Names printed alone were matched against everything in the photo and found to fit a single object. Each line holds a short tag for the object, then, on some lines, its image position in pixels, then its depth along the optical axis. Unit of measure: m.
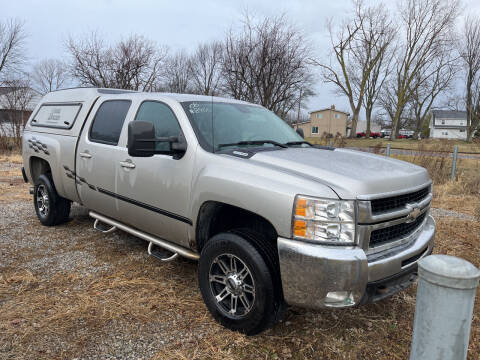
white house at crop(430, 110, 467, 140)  74.91
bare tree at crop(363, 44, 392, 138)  42.16
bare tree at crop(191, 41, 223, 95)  32.89
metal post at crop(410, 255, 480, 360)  1.48
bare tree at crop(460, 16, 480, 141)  35.25
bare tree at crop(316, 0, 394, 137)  37.13
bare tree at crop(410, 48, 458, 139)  38.56
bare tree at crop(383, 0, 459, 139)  34.47
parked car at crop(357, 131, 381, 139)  63.96
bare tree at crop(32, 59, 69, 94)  37.25
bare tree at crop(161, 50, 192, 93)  33.69
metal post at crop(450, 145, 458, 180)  9.63
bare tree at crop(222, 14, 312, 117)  16.83
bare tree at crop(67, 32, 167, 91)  25.91
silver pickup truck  2.22
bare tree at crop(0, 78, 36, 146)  18.02
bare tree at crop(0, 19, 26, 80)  30.00
